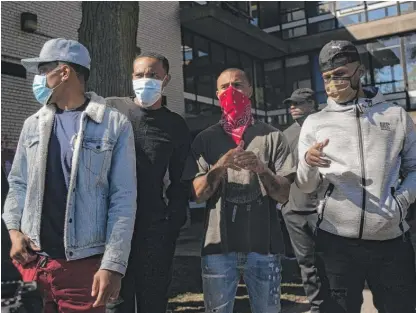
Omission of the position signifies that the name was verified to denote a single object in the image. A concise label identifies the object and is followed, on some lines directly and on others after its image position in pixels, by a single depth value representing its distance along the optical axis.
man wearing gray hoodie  2.54
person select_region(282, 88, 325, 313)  4.07
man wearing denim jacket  2.21
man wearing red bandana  2.77
